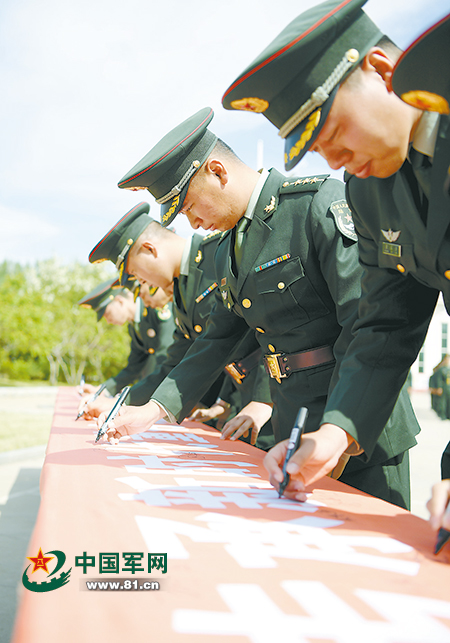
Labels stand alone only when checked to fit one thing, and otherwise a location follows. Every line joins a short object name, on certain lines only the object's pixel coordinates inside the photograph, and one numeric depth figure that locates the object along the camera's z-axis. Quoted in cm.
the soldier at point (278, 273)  198
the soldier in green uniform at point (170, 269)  351
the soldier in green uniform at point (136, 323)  566
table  72
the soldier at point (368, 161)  126
